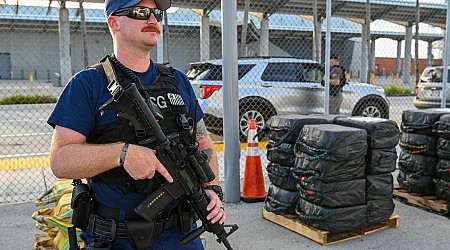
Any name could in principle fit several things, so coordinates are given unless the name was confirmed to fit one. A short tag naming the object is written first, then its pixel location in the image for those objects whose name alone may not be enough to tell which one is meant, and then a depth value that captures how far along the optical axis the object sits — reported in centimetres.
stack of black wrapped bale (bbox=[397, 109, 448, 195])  462
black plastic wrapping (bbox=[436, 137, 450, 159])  438
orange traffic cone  505
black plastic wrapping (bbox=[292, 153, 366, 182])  374
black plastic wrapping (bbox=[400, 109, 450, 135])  462
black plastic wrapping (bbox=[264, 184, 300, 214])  423
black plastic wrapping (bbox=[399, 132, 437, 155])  461
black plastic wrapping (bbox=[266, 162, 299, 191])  427
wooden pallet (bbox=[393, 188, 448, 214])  450
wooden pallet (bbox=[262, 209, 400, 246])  378
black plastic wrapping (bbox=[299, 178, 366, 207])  376
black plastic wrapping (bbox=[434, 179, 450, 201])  442
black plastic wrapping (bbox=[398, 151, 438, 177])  463
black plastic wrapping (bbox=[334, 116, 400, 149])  397
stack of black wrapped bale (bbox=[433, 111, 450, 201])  439
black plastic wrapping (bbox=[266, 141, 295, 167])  429
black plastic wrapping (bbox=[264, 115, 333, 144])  432
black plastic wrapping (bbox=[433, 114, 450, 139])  439
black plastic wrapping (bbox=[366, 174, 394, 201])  397
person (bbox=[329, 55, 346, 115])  841
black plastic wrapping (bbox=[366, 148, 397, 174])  398
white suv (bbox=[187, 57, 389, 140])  858
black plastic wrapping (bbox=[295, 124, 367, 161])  370
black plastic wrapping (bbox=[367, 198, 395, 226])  397
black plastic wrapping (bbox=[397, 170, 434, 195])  471
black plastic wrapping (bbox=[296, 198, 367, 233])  376
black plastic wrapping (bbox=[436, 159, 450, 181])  439
